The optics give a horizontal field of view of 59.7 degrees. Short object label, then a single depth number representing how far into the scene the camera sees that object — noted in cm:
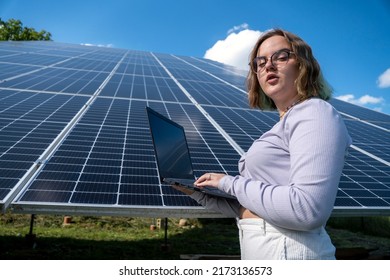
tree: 3509
